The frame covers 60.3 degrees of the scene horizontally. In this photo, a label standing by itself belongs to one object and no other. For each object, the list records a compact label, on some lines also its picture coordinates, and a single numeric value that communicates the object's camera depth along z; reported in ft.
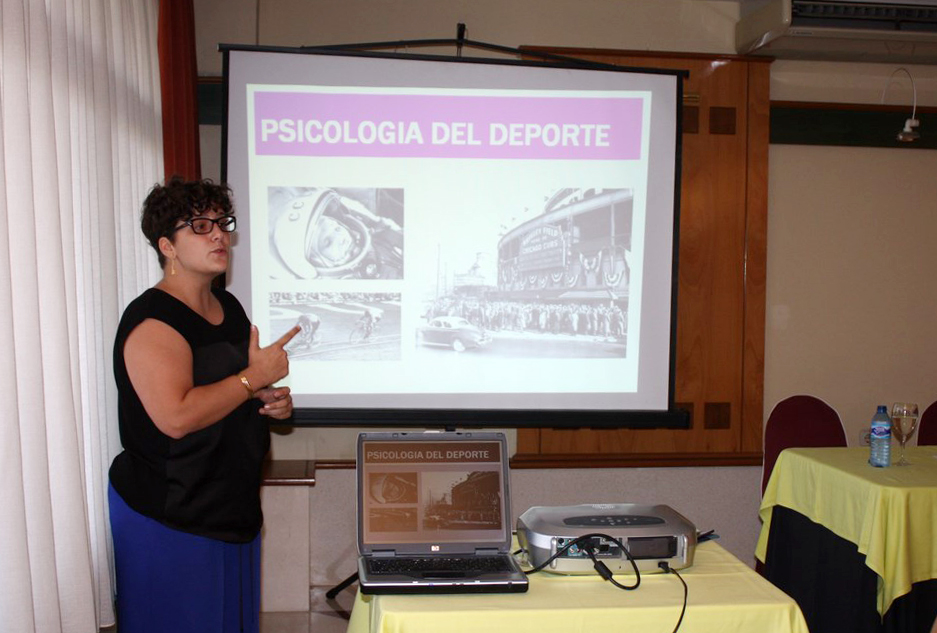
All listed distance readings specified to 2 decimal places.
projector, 5.39
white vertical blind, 5.45
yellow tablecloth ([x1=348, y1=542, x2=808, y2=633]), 4.89
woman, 6.23
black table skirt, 8.88
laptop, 5.59
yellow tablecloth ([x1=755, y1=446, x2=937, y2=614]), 8.54
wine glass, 9.07
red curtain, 9.07
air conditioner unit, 11.92
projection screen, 9.45
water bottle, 9.32
